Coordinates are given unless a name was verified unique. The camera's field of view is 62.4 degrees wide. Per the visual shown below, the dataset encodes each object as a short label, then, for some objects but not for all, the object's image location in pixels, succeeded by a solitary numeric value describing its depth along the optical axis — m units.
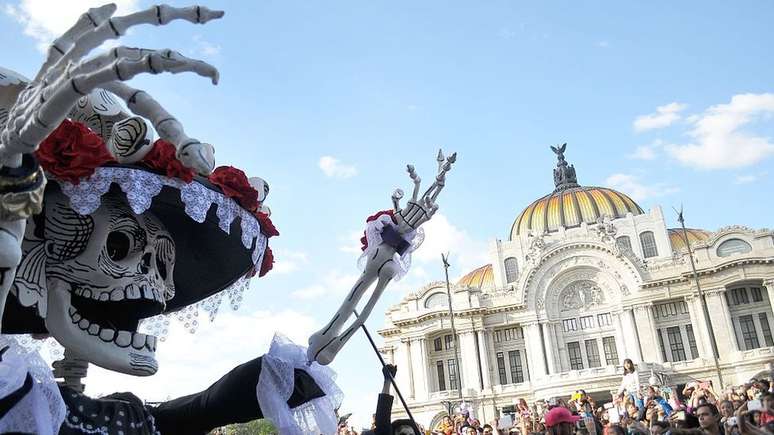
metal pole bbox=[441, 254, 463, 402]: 34.47
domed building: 37.28
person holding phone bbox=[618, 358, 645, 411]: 12.45
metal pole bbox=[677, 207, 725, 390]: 35.00
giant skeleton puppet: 3.20
